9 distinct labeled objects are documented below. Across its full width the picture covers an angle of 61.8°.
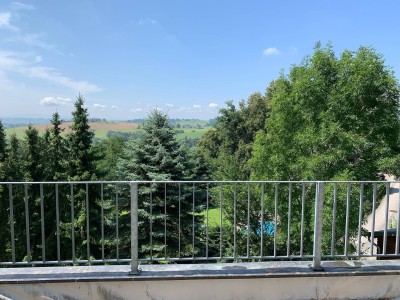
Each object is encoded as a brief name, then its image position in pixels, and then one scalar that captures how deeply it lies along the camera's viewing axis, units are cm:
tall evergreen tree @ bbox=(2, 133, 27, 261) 1805
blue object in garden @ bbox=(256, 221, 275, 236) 1277
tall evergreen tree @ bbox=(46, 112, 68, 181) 1980
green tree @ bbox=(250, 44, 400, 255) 1380
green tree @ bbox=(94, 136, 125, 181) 1897
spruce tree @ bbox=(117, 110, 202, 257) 1299
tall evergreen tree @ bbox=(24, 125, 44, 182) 2034
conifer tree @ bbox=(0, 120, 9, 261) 1894
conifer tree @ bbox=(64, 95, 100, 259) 1635
